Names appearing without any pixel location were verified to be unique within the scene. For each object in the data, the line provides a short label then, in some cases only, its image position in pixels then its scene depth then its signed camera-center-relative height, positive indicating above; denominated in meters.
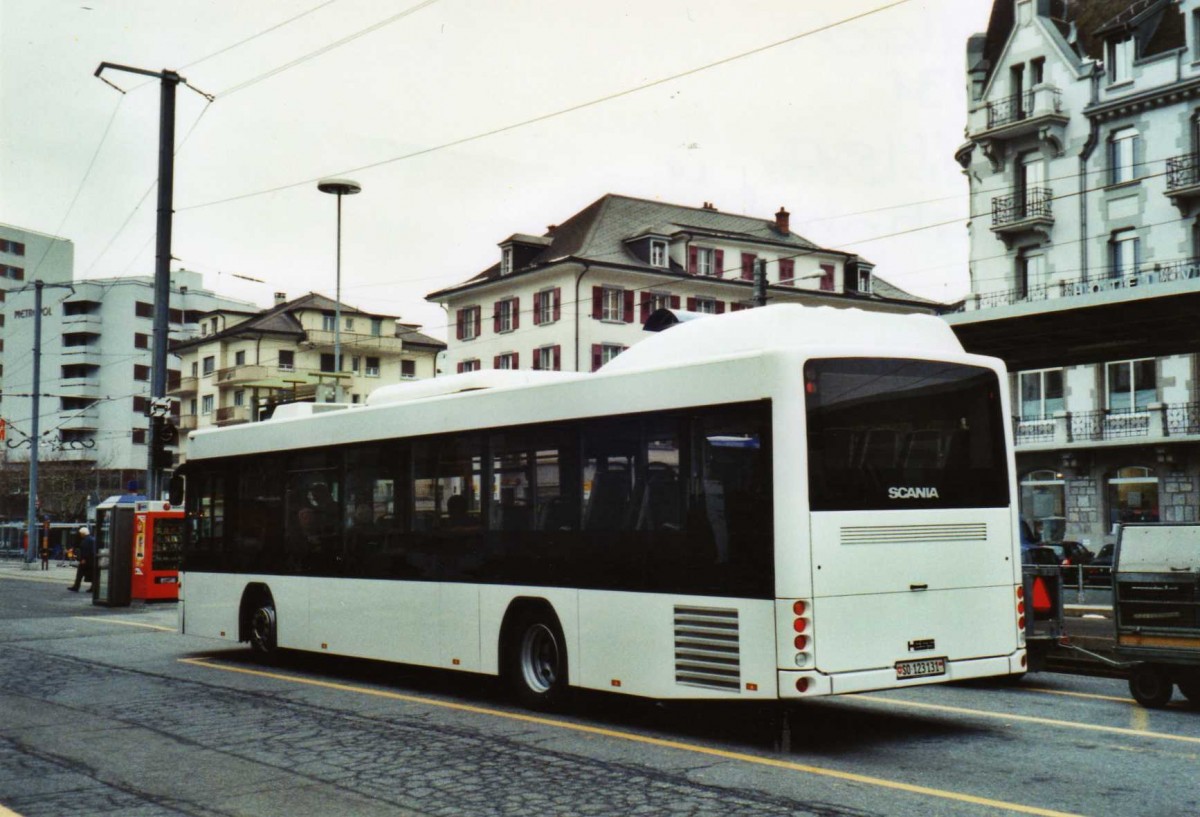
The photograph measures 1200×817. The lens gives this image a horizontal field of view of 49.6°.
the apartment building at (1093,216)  41.38 +10.18
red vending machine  28.83 -0.52
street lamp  45.12 +12.08
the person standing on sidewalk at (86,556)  34.47 -0.70
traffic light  24.00 +1.57
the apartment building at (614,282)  65.25 +12.76
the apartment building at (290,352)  85.19 +11.77
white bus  8.97 +0.03
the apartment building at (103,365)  99.56 +12.82
